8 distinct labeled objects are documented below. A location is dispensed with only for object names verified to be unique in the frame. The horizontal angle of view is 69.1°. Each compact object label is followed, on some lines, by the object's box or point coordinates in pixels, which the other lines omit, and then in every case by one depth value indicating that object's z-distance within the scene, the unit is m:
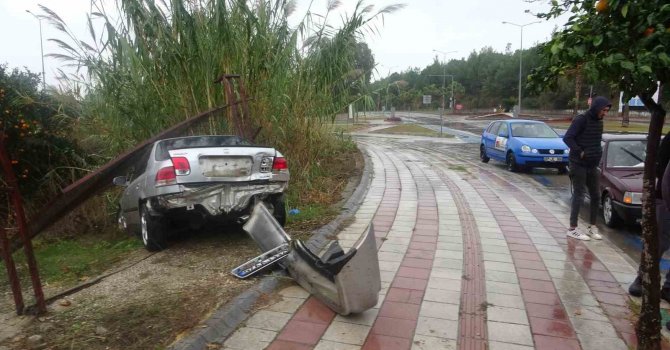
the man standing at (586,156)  5.78
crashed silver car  5.16
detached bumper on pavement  3.46
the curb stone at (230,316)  3.20
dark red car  6.40
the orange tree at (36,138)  8.05
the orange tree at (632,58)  2.30
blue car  11.90
